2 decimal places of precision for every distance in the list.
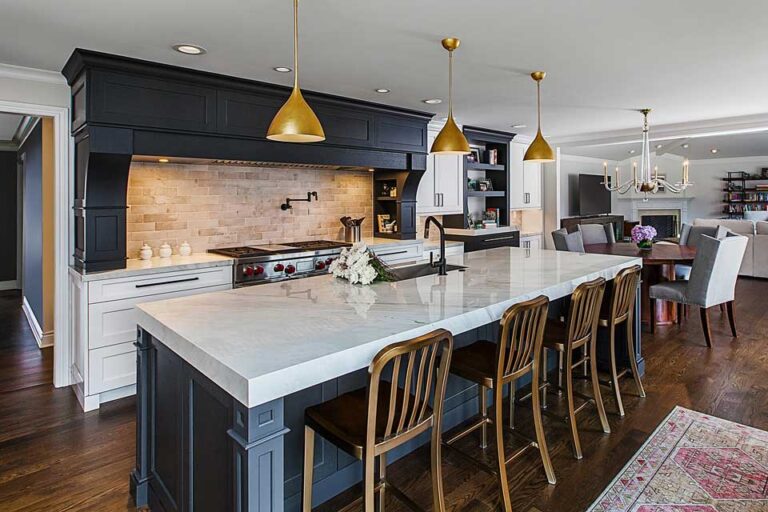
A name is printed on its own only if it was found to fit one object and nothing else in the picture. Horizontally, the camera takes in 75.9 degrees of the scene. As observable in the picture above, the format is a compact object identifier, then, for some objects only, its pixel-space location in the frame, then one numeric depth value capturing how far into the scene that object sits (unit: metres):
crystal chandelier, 5.64
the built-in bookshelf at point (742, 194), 11.25
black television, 10.38
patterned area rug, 2.17
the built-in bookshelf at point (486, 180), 6.39
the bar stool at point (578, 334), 2.51
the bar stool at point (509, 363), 2.07
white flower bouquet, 2.63
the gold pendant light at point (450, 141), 3.11
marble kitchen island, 1.41
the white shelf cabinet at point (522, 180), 7.11
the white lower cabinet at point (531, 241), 7.37
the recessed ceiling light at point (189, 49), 3.01
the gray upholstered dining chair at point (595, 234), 6.57
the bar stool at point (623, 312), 2.91
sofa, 7.55
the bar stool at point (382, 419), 1.54
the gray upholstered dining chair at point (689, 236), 6.30
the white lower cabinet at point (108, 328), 3.24
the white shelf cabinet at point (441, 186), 5.66
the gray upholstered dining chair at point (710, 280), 4.33
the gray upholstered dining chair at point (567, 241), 5.44
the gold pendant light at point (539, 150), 3.69
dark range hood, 3.20
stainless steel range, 3.87
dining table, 4.85
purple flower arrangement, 5.53
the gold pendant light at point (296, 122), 2.14
